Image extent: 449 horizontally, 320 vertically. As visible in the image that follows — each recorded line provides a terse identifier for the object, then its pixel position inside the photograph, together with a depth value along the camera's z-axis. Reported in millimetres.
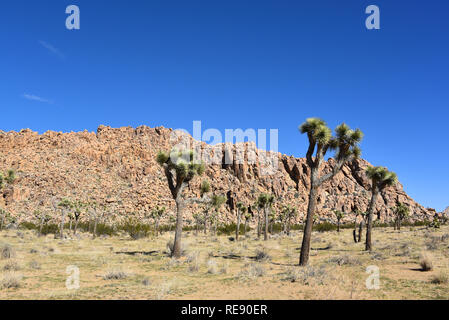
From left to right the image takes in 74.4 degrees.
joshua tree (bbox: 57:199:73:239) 42706
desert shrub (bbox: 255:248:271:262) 16972
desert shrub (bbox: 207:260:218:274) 12700
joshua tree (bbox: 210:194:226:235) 37056
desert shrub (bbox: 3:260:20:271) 12757
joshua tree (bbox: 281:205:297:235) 56156
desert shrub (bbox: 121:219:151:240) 37494
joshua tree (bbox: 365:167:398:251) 23250
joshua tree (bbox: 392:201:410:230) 53703
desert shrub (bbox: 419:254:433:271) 11914
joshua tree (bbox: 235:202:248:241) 49281
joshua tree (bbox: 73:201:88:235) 43350
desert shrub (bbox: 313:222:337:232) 57469
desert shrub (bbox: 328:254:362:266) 14044
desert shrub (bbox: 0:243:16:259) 16391
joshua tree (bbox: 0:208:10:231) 57628
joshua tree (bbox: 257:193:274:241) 44344
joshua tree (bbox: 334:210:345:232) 55462
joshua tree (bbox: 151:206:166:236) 51788
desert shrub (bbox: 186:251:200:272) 13351
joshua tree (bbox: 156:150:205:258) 18656
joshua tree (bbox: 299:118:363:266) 14758
